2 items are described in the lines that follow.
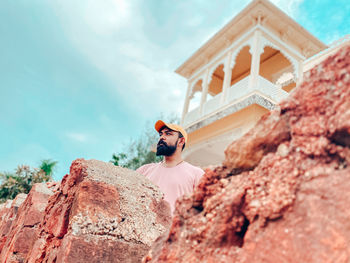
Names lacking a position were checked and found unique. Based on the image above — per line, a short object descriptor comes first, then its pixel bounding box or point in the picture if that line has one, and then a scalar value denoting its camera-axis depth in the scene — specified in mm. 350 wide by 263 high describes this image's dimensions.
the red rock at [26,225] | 1965
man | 1957
